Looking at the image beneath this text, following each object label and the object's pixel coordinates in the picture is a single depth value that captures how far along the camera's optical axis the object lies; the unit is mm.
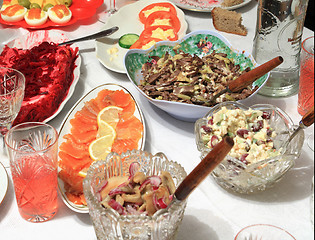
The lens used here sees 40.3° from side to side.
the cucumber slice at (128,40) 1863
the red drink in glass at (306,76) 1328
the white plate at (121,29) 1759
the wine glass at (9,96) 1286
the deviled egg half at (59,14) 1947
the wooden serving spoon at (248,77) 1215
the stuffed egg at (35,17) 1936
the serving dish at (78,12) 1960
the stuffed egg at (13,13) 1944
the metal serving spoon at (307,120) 1066
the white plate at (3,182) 1179
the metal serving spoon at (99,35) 1848
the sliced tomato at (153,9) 2022
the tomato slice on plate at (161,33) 1851
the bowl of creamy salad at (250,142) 1116
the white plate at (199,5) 2076
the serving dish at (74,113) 1135
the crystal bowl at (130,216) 902
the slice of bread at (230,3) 2090
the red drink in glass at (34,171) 1078
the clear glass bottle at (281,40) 1465
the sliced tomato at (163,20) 1927
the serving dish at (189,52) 1376
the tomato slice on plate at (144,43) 1799
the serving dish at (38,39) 1783
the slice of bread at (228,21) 1904
